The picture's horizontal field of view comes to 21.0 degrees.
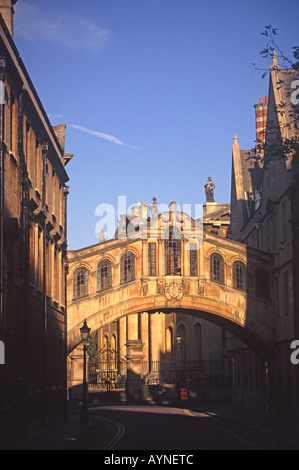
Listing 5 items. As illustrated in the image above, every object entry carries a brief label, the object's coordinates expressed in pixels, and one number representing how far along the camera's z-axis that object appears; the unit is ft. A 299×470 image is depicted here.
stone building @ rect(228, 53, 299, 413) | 120.06
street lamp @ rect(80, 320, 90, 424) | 94.79
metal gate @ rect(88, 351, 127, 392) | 207.41
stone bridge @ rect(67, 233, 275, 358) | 134.92
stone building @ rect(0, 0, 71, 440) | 73.36
